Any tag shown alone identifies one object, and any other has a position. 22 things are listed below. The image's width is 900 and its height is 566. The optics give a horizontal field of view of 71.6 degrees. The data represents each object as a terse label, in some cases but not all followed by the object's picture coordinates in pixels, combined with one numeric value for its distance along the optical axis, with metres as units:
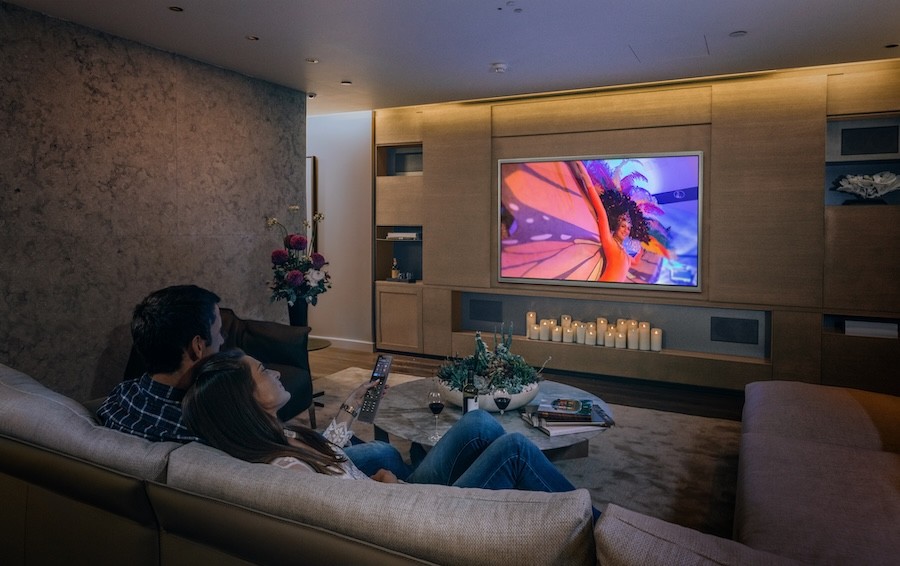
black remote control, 2.52
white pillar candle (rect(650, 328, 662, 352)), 5.29
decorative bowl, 3.14
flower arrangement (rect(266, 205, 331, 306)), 4.73
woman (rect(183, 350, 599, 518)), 1.52
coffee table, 2.83
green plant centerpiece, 3.16
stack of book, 2.94
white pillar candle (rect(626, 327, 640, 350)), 5.37
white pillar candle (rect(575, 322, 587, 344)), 5.58
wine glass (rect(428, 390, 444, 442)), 2.79
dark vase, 4.83
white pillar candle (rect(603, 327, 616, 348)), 5.46
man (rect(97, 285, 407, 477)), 1.69
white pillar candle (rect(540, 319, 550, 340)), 5.75
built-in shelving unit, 4.56
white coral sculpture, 4.53
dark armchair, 3.82
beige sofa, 1.06
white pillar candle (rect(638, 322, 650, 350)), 5.34
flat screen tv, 5.14
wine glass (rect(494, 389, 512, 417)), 3.02
